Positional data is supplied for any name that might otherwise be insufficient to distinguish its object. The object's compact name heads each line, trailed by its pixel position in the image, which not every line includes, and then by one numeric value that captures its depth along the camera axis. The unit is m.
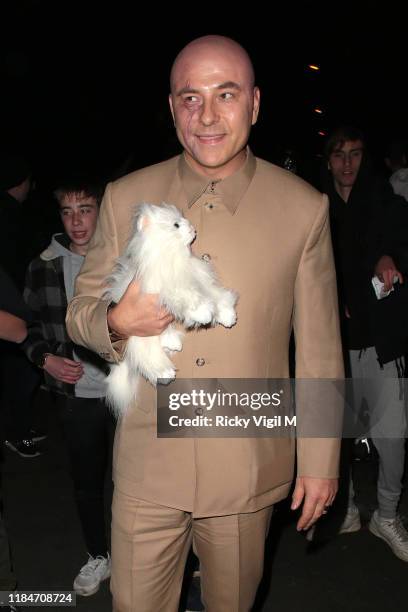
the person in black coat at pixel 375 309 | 3.64
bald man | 1.92
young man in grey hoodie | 3.21
